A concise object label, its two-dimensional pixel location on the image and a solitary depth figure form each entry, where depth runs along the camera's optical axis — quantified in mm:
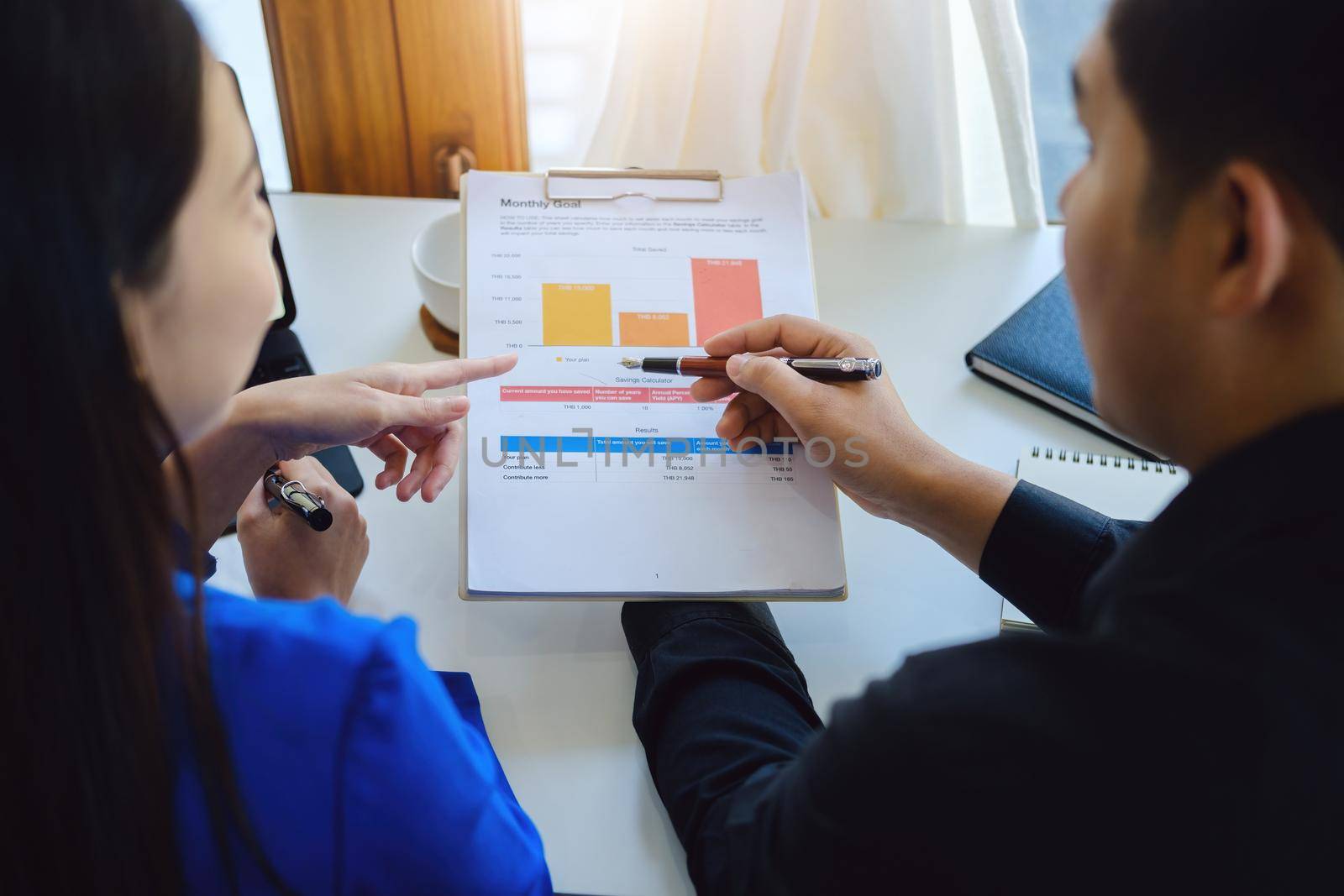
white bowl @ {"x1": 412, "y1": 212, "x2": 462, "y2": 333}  888
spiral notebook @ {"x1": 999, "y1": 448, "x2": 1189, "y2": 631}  848
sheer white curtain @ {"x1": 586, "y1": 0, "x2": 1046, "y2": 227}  1038
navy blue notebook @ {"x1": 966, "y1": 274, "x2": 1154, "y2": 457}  926
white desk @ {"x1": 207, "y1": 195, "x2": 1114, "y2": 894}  673
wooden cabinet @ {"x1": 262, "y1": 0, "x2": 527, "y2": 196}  1021
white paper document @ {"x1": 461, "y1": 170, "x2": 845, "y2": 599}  746
